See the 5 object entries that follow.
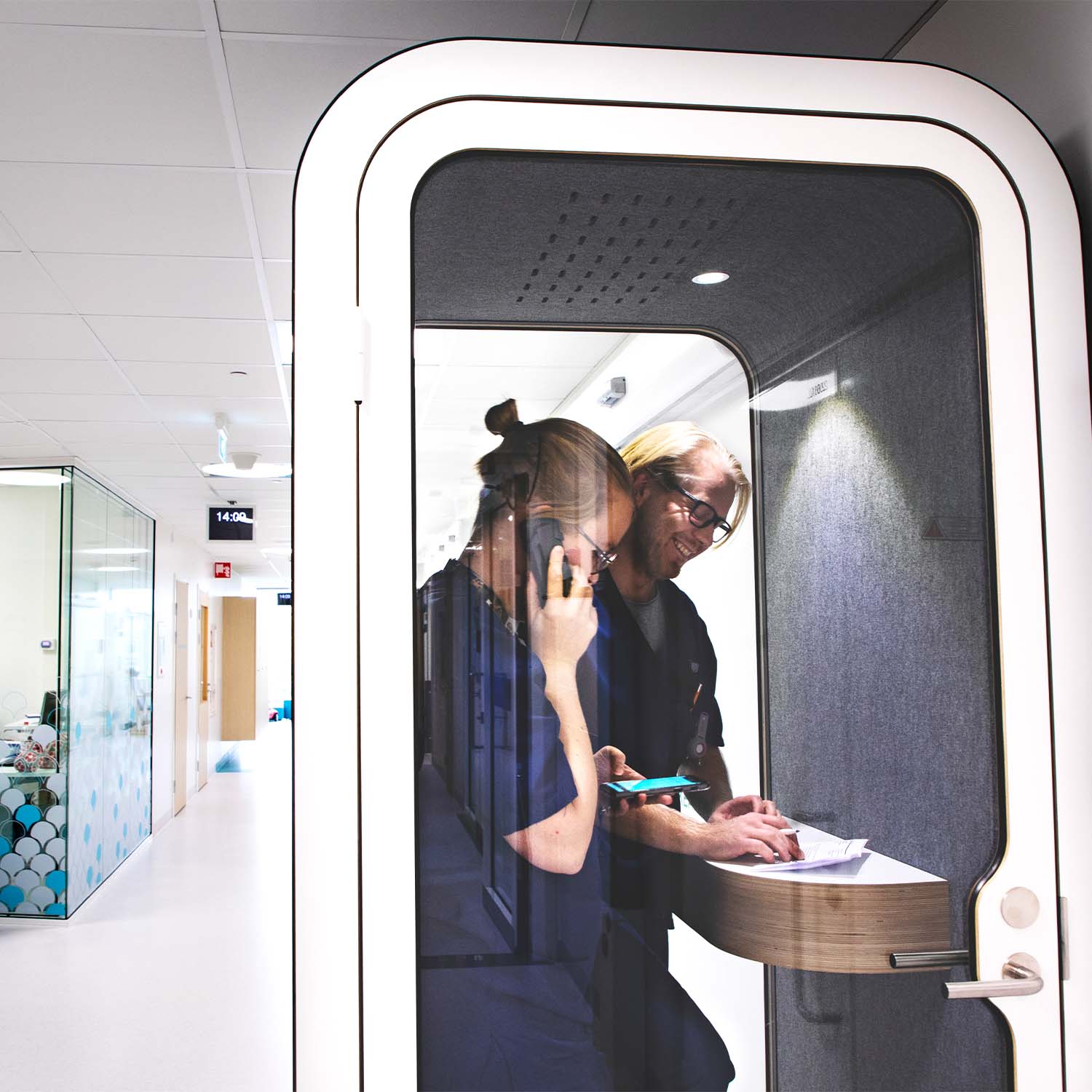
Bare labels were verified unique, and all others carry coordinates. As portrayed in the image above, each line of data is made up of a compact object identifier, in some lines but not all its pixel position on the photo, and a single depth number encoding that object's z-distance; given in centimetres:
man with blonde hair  125
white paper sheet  127
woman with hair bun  121
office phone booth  121
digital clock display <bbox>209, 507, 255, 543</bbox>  821
